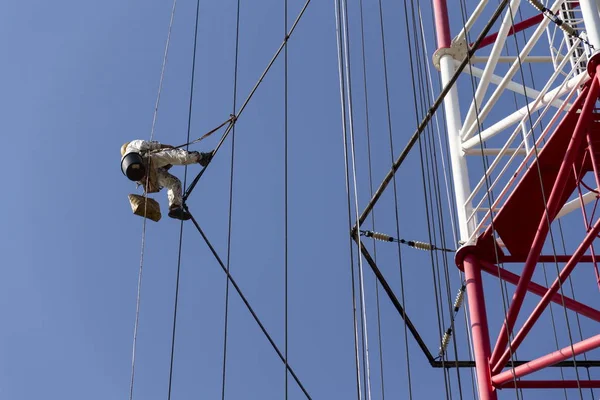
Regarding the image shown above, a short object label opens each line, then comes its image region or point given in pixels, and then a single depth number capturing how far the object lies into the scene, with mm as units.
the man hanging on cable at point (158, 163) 15352
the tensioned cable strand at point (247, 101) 14148
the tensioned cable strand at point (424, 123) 11836
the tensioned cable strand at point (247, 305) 13520
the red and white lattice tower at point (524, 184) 11617
